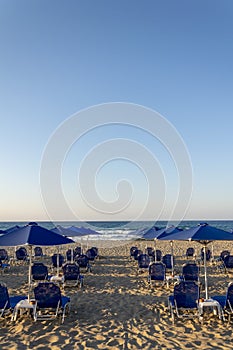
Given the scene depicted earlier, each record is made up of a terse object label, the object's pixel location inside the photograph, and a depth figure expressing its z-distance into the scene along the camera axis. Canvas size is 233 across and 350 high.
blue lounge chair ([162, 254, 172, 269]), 12.50
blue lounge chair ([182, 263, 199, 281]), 9.87
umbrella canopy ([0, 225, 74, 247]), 6.60
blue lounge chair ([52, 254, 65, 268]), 13.27
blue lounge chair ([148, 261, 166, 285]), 9.82
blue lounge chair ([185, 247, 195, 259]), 16.60
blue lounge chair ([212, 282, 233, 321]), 6.51
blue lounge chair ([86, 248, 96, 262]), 15.23
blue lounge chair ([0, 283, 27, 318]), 6.49
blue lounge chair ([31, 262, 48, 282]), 10.29
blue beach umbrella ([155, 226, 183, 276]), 11.52
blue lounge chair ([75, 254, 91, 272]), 12.63
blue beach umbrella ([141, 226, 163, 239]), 12.14
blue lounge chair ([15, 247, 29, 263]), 15.12
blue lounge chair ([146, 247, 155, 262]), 15.60
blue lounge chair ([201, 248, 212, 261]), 15.63
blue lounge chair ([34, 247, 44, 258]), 17.80
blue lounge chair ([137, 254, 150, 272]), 12.24
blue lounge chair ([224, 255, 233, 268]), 12.38
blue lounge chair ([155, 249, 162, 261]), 15.43
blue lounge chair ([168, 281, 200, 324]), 6.72
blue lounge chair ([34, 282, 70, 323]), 6.61
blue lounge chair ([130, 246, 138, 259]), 16.34
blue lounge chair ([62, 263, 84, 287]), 9.78
